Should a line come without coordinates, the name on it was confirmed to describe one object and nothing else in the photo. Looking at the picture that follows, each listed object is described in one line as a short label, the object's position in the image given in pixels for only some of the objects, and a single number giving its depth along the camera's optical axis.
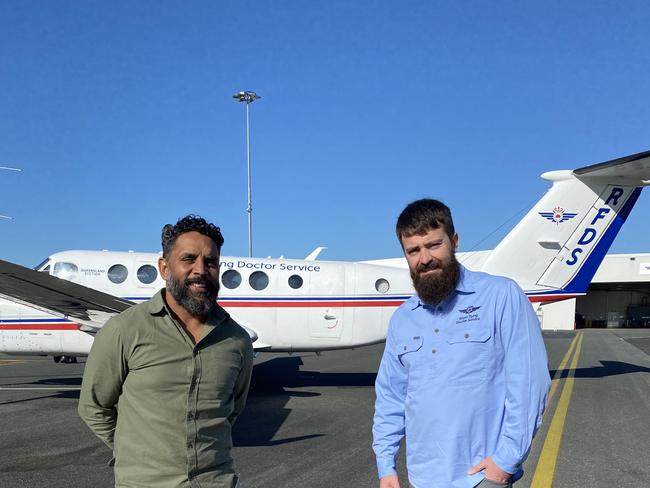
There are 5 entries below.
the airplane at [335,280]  10.82
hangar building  46.00
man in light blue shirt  2.14
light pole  29.44
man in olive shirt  2.19
